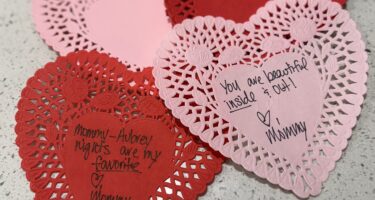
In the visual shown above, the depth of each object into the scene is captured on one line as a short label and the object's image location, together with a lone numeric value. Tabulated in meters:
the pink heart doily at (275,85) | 0.29
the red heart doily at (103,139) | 0.29
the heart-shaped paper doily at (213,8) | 0.31
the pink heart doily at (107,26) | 0.32
